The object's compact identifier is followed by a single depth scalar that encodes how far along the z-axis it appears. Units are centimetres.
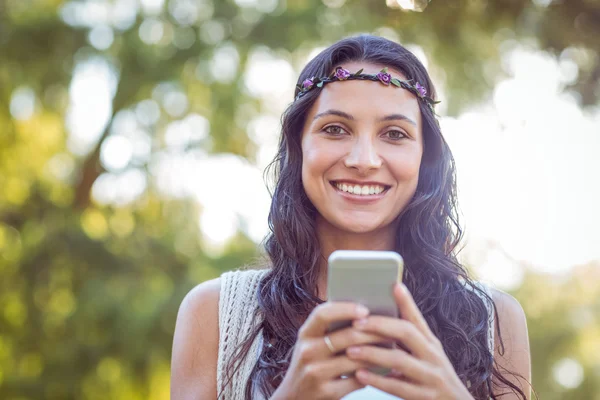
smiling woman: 218
